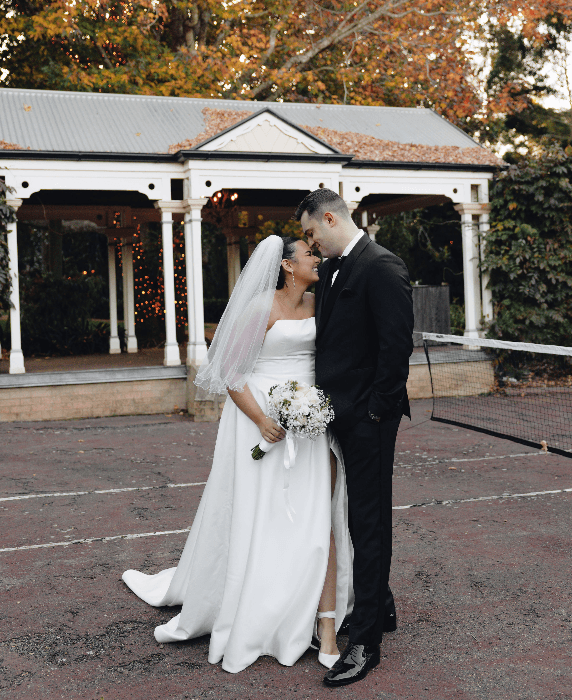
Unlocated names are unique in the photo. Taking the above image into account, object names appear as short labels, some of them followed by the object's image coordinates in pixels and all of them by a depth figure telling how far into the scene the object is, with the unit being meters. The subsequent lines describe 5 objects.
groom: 3.70
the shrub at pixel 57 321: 17.91
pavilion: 12.70
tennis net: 11.73
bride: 3.95
